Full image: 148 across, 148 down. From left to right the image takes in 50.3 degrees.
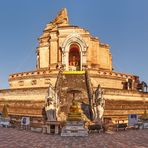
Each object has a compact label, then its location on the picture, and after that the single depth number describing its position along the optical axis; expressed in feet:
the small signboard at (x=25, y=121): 48.23
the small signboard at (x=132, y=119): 49.46
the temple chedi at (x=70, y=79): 60.02
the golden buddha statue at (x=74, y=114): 39.89
